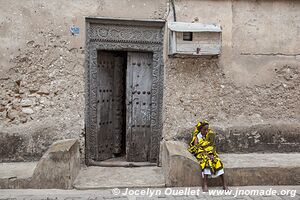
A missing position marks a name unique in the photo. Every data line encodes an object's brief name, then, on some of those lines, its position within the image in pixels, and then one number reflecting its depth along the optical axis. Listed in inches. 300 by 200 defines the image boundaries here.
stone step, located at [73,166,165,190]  159.6
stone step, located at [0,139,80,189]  150.9
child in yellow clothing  157.9
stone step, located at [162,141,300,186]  159.6
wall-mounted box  178.2
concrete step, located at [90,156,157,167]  190.9
